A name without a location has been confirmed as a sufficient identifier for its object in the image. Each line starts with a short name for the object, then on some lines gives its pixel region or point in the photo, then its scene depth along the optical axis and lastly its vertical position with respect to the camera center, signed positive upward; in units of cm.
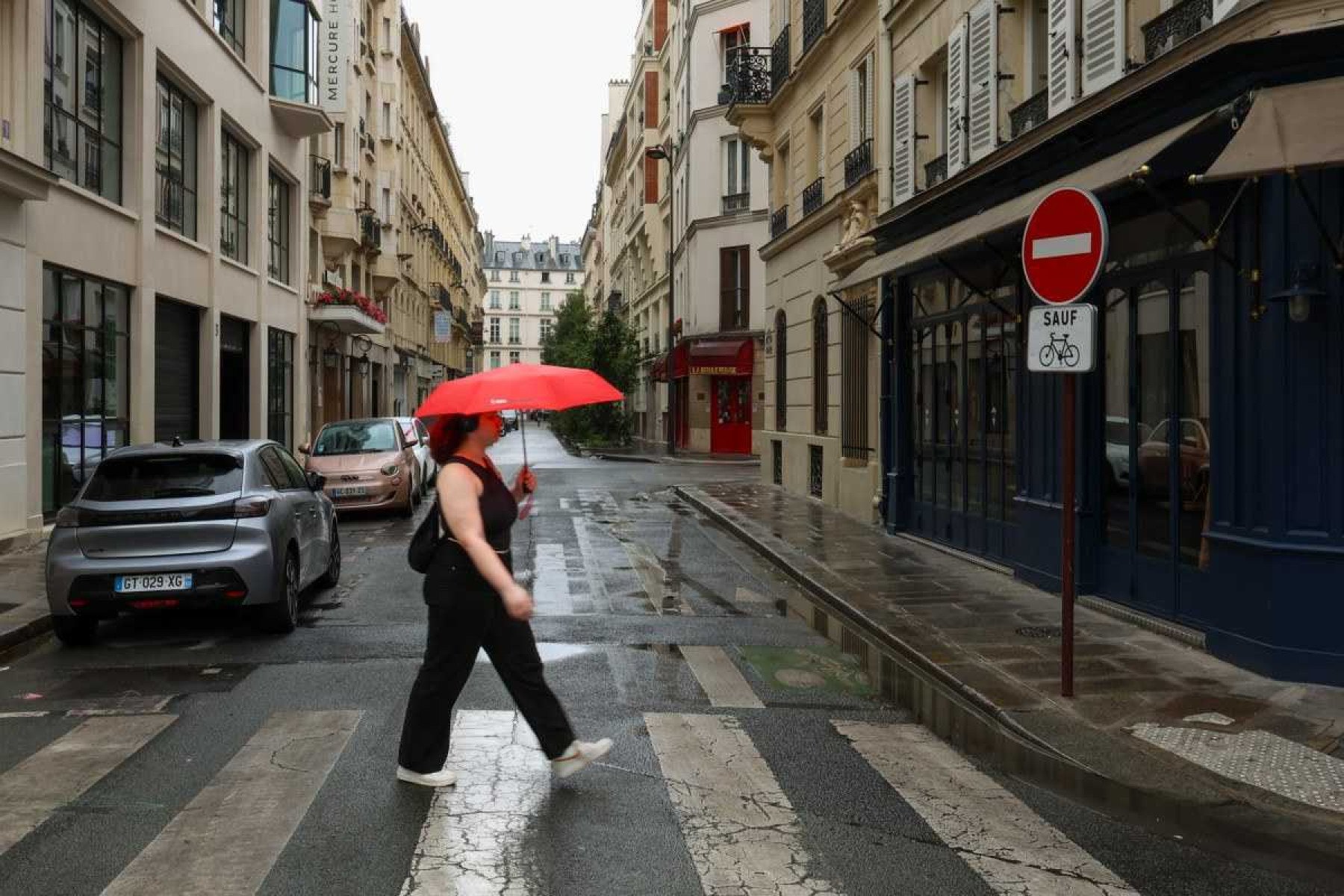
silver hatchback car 784 -69
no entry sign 643 +113
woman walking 483 -79
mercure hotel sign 2806 +966
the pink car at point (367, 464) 1748 -34
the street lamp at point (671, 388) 3768 +177
